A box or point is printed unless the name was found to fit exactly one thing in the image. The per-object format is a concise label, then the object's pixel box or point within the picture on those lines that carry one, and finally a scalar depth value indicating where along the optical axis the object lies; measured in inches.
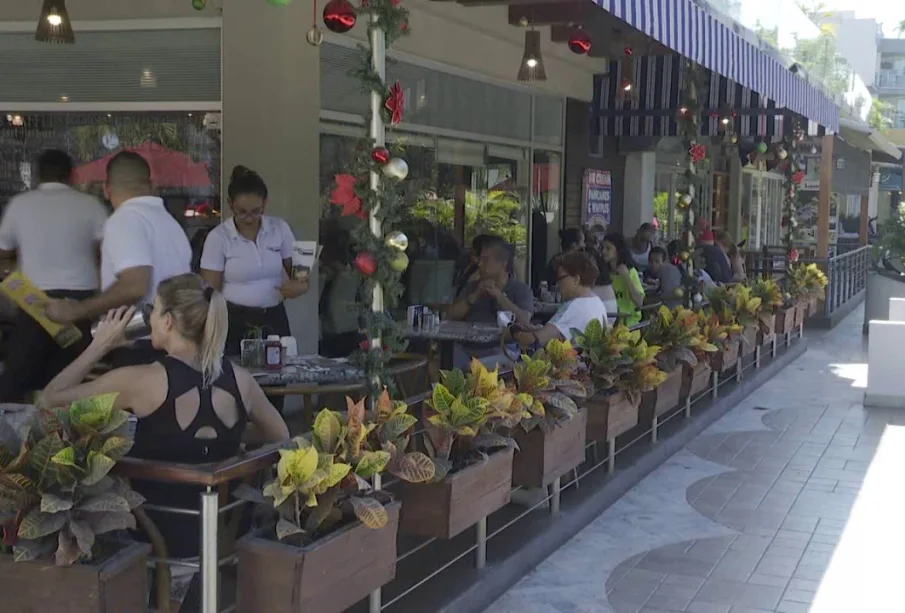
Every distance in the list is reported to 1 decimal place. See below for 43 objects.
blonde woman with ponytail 128.8
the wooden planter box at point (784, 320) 401.4
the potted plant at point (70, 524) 109.2
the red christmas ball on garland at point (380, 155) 148.3
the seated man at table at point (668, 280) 360.8
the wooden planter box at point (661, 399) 249.9
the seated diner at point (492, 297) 270.2
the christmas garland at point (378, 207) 148.9
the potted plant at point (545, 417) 180.2
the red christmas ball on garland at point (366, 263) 148.6
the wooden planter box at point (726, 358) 307.4
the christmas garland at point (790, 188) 510.6
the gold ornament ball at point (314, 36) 219.5
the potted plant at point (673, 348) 253.1
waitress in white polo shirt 221.1
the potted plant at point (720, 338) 293.7
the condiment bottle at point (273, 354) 198.2
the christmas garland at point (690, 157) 343.6
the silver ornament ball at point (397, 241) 150.3
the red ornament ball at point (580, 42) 345.7
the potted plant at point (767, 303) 365.1
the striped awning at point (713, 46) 206.4
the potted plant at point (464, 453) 151.4
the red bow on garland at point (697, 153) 350.6
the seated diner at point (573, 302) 230.4
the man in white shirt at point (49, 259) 198.7
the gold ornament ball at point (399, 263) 150.6
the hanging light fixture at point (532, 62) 335.0
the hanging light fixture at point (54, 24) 253.9
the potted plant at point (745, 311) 338.6
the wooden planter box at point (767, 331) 362.6
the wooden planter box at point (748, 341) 338.3
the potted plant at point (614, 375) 214.8
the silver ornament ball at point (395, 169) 148.3
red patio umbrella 297.4
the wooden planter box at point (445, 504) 150.7
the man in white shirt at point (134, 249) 167.2
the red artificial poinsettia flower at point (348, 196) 151.6
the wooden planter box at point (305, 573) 117.0
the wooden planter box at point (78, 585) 108.7
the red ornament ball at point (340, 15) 160.9
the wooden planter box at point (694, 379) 277.6
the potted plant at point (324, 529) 118.0
